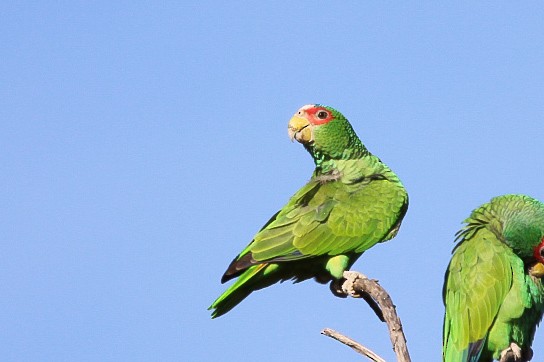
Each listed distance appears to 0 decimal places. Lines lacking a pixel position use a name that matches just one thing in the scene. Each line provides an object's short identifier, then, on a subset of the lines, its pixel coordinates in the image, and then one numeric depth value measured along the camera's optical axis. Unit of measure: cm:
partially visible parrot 1569
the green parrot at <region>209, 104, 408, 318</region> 1606
